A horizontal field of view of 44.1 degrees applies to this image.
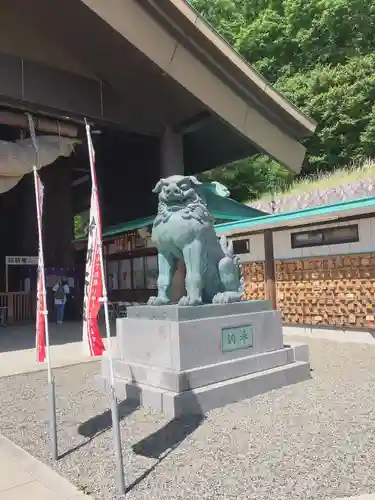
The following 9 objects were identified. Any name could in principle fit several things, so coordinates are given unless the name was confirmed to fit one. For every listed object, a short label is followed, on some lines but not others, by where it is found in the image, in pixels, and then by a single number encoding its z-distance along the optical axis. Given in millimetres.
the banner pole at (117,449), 3244
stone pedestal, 5051
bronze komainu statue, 5586
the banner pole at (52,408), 3898
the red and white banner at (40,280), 4393
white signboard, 16859
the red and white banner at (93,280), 3996
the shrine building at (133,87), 9641
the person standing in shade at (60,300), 15555
